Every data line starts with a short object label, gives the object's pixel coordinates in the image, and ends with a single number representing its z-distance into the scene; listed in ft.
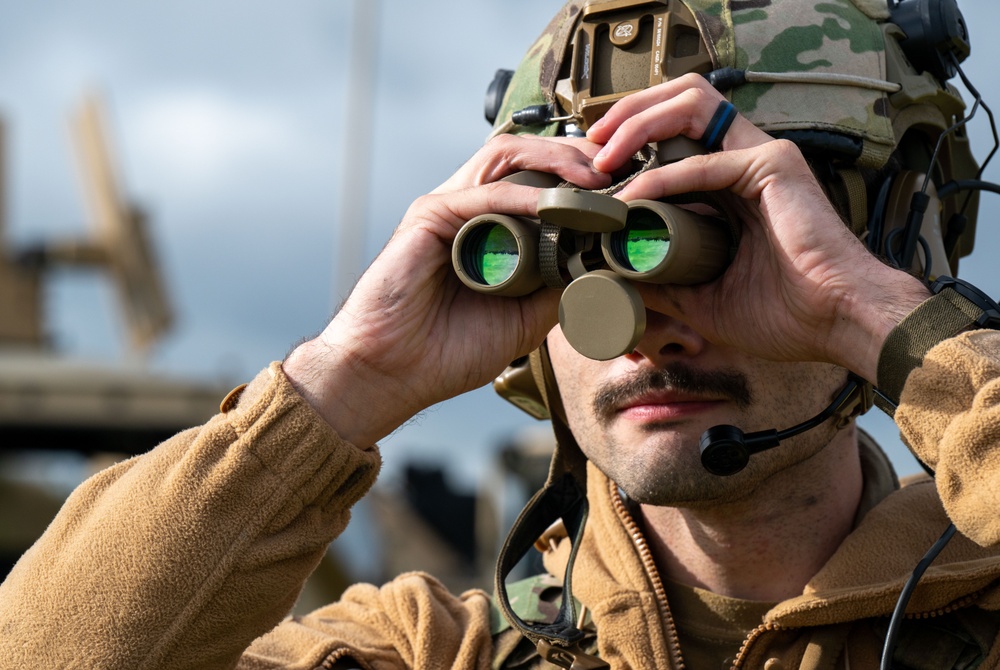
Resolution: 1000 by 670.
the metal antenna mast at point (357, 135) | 63.41
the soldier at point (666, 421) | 7.93
